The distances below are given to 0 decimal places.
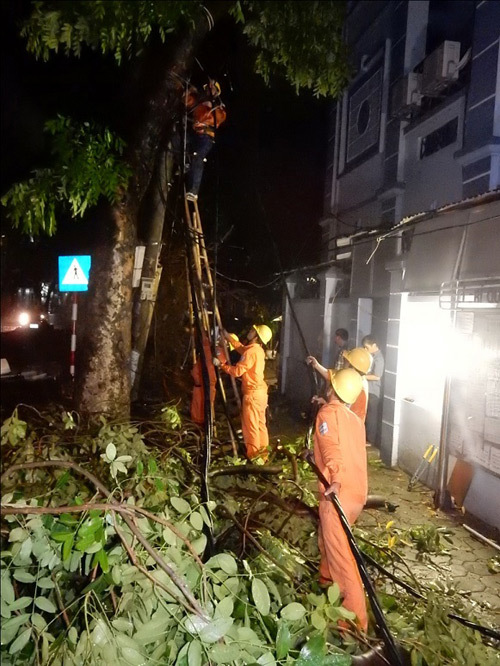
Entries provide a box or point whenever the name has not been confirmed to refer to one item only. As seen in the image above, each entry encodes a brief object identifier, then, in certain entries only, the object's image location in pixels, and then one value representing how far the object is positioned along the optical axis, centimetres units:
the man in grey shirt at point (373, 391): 746
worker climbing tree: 611
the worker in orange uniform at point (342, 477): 339
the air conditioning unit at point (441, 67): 712
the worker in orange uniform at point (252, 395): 658
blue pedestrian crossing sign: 605
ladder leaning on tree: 539
